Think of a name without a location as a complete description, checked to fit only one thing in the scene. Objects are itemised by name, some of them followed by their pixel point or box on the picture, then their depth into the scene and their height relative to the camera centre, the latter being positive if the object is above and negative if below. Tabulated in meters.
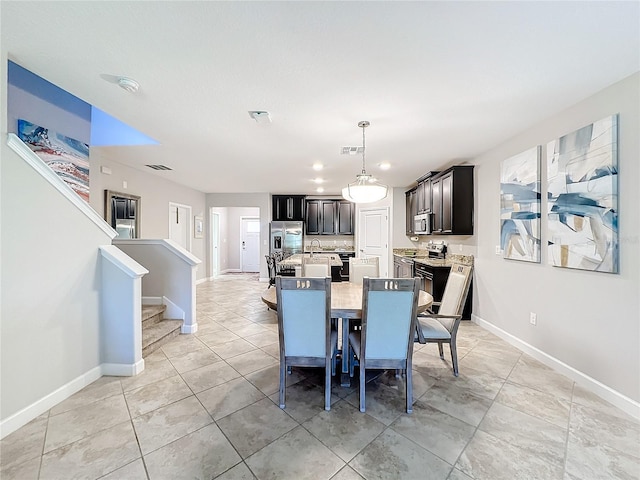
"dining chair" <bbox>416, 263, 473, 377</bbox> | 2.39 -0.76
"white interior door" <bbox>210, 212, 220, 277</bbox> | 7.65 -0.20
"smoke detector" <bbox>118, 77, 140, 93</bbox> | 1.99 +1.19
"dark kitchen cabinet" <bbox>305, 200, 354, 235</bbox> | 7.40 +0.56
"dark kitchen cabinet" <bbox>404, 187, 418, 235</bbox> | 5.61 +0.70
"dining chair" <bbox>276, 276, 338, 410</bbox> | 1.85 -0.63
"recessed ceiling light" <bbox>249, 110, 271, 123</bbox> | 2.49 +1.19
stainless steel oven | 4.21 -0.63
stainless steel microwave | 4.75 +0.27
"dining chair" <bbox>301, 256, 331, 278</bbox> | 3.48 -0.43
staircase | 2.90 -1.11
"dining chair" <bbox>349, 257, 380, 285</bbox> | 3.60 -0.43
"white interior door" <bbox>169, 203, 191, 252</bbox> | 5.92 +0.32
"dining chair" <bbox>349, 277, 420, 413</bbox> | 1.83 -0.63
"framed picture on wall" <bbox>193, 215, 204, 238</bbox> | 6.87 +0.31
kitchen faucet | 7.50 -0.18
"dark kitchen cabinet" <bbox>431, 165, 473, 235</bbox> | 3.93 +0.57
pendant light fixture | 2.85 +0.53
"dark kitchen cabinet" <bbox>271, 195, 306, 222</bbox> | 7.38 +0.86
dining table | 2.00 -0.55
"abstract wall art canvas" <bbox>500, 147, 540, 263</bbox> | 2.73 +0.35
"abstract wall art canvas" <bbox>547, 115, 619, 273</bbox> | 2.01 +0.34
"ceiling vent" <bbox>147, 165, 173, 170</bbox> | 4.56 +1.25
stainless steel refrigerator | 7.27 +0.02
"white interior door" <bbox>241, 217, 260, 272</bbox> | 9.41 -0.30
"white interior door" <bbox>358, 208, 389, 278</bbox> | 6.56 +0.07
